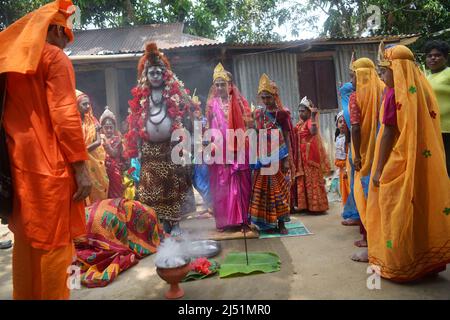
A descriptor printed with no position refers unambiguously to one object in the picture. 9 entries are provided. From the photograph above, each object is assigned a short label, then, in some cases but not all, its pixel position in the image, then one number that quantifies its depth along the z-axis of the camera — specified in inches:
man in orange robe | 87.0
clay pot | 116.1
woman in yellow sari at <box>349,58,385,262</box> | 143.9
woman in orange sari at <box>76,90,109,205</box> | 196.7
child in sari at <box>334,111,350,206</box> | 216.9
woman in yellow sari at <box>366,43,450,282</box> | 115.5
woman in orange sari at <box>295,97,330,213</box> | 245.6
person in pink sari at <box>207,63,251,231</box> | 200.5
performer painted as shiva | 188.7
